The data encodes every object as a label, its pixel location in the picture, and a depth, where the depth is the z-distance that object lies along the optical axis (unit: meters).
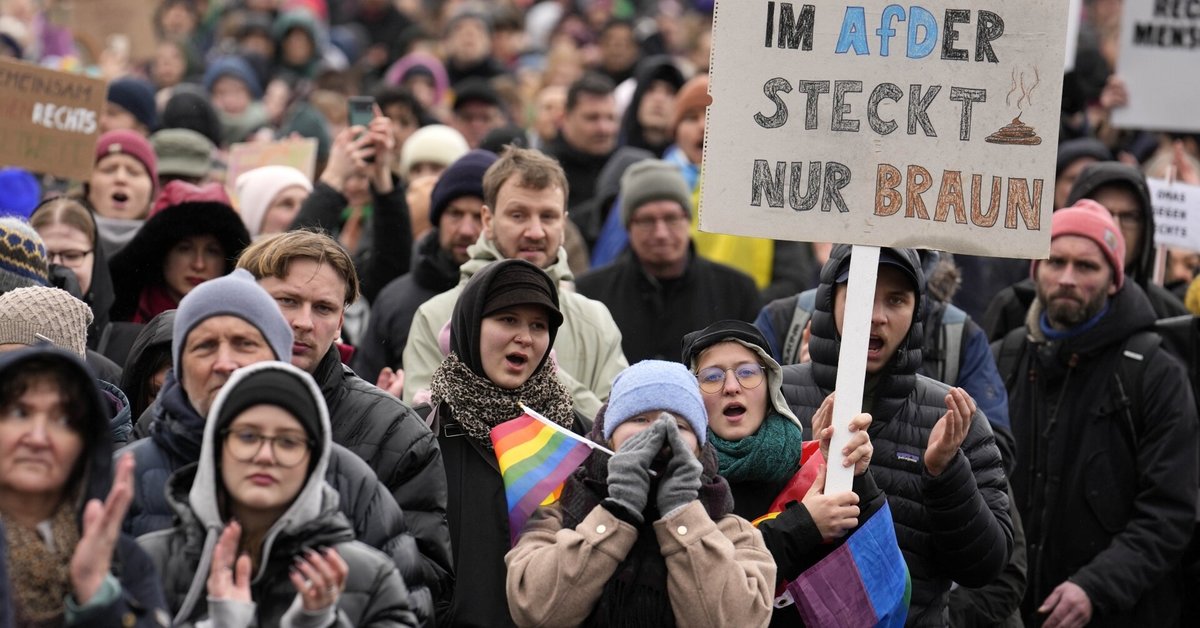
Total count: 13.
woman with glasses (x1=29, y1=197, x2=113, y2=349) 14.49
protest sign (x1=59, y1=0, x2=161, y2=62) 30.77
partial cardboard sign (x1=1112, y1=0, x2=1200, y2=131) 21.75
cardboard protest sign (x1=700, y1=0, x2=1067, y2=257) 11.04
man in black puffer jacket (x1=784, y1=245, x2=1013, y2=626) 11.02
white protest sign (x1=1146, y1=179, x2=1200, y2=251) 19.14
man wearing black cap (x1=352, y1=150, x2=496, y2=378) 15.62
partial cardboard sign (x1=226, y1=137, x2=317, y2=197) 20.37
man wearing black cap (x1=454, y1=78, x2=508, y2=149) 25.02
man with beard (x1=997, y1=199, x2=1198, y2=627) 14.69
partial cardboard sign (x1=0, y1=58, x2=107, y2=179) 17.22
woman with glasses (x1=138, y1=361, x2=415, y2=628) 8.60
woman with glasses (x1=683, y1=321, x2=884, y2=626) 10.54
